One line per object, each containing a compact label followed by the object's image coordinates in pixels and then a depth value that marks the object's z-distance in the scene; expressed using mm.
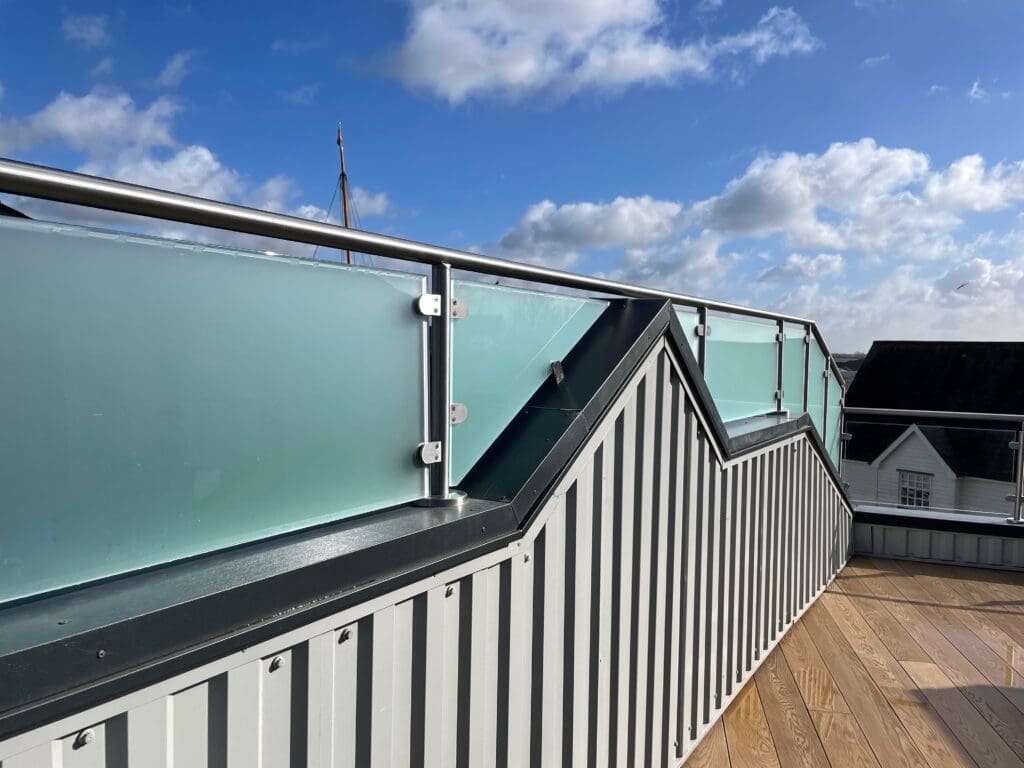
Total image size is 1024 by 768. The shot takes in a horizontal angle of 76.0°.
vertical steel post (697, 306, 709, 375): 3201
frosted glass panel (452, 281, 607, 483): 1828
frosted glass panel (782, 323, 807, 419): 4469
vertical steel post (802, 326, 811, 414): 4816
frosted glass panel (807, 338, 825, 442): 4996
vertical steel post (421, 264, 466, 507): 1675
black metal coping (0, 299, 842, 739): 867
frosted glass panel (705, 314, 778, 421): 3447
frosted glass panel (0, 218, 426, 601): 960
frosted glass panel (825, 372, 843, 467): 5562
